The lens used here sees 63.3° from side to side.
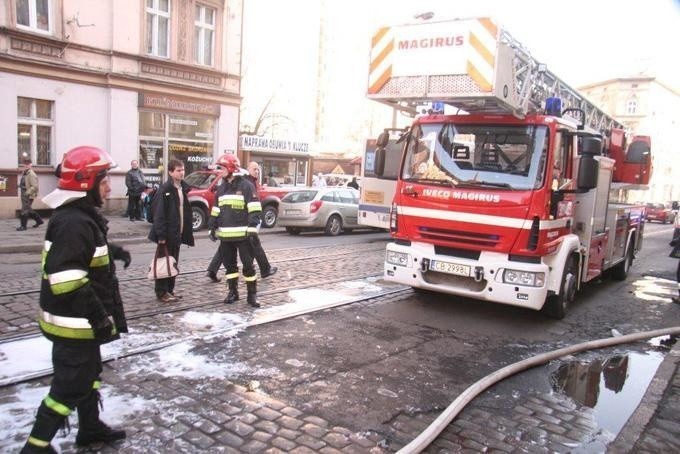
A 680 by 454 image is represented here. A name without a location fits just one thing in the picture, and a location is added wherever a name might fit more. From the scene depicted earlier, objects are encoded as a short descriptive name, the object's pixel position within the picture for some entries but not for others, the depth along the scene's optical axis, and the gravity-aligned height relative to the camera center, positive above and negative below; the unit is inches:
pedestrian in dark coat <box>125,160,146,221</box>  661.9 -45.7
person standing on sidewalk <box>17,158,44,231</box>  545.6 -47.5
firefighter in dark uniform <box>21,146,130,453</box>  125.1 -32.9
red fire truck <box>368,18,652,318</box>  259.1 +1.4
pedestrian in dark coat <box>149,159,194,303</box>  278.5 -33.0
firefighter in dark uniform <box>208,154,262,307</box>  283.6 -33.3
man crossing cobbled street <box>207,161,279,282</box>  333.3 -66.2
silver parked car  643.5 -56.9
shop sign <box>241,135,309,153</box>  865.5 +23.1
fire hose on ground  147.6 -72.3
